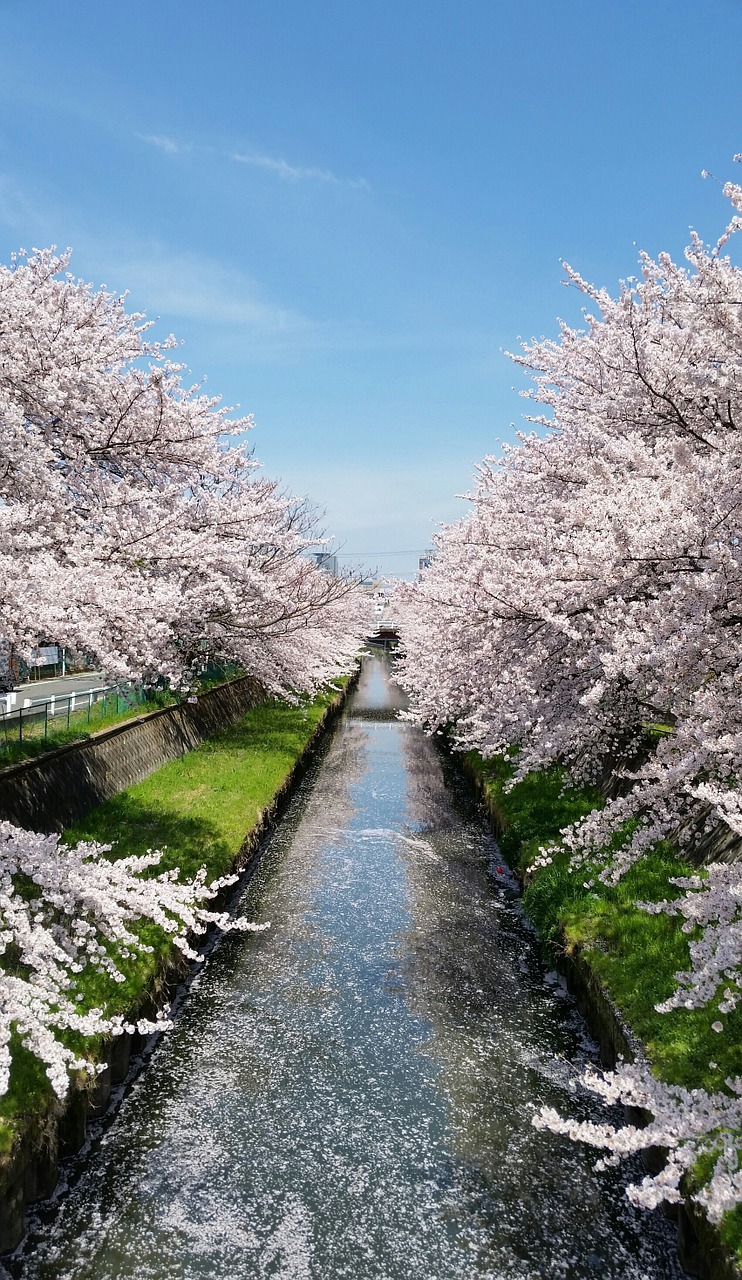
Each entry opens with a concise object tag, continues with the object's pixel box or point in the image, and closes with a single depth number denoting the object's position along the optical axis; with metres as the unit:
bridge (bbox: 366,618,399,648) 93.91
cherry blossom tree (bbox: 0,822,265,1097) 6.61
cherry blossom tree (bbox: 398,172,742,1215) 6.05
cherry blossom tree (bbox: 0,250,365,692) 8.26
